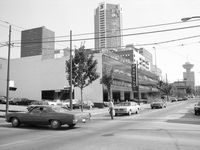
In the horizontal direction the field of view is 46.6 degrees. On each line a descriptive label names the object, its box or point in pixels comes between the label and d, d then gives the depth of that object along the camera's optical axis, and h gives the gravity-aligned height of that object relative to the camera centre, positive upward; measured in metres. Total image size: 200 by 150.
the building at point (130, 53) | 113.93 +19.53
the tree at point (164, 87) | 80.96 +1.80
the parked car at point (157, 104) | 36.69 -1.82
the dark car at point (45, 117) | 13.68 -1.46
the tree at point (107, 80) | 41.03 +2.25
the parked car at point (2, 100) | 49.41 -1.53
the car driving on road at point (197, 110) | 23.77 -1.77
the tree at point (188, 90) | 147.89 +1.67
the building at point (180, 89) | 119.79 +2.30
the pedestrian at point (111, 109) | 19.49 -1.38
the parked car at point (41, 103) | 33.04 -1.45
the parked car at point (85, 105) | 37.97 -2.02
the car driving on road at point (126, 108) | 23.47 -1.57
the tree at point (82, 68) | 30.23 +3.24
